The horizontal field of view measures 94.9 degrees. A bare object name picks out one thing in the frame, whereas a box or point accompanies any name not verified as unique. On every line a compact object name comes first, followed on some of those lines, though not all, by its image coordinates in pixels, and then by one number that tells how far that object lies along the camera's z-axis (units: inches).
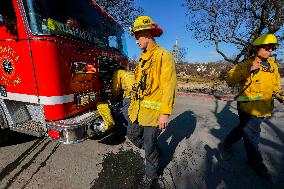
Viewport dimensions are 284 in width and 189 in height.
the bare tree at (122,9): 365.9
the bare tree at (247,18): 326.4
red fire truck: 71.3
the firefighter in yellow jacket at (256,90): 77.7
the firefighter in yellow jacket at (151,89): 62.5
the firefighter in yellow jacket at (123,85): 90.7
